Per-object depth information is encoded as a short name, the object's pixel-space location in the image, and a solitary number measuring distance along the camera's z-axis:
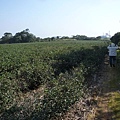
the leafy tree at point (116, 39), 19.92
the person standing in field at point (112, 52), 8.92
